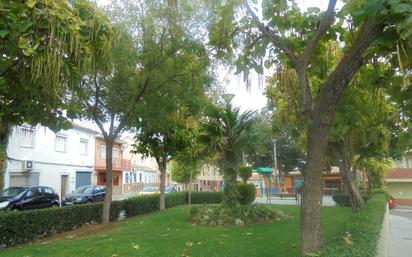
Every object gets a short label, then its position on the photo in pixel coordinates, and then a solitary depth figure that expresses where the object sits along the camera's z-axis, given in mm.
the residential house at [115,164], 39531
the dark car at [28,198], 18906
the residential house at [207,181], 72062
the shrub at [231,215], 12188
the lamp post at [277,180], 49581
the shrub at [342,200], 23500
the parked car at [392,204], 37294
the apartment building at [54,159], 27500
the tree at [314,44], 3785
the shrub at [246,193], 17688
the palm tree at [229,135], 13766
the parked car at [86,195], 24947
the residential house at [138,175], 53381
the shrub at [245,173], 19844
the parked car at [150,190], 38825
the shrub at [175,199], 21766
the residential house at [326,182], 48656
